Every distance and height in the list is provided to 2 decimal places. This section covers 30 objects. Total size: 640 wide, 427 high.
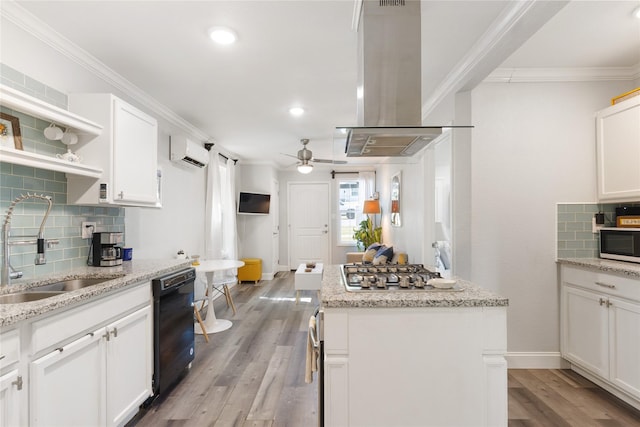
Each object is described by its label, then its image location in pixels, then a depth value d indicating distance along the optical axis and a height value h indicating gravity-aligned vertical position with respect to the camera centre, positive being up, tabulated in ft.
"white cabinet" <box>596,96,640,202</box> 7.84 +1.76
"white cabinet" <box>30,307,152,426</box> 4.66 -2.64
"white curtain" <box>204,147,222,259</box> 15.81 +0.35
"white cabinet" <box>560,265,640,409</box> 7.03 -2.56
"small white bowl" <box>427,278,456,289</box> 5.63 -1.09
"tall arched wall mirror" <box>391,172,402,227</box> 16.78 +1.15
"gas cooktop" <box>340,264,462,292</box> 5.67 -1.11
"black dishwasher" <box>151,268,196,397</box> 7.39 -2.62
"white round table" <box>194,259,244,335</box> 12.06 -3.27
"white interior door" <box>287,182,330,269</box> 25.27 -0.17
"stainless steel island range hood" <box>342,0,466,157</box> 5.92 +2.78
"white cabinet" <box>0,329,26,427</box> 4.06 -2.06
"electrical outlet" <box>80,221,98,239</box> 8.00 -0.23
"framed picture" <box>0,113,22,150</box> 5.80 +1.60
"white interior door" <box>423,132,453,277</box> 9.68 +0.48
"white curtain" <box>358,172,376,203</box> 25.00 +2.88
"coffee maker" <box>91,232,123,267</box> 7.89 -0.74
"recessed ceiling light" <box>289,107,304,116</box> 11.76 +4.03
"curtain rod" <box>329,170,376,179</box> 25.40 +3.68
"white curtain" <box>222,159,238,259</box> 18.56 +0.18
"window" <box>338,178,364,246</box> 25.38 +1.04
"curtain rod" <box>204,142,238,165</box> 15.79 +3.64
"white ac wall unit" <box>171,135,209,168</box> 12.41 +2.73
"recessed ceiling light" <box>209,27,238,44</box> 6.77 +3.93
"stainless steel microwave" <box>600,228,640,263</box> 7.72 -0.57
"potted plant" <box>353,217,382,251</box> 22.24 -1.00
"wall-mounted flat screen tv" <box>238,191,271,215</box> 21.42 +1.13
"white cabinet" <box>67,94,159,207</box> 7.32 +1.54
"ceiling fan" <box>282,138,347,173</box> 16.11 +3.06
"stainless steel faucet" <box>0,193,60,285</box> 5.77 -0.43
